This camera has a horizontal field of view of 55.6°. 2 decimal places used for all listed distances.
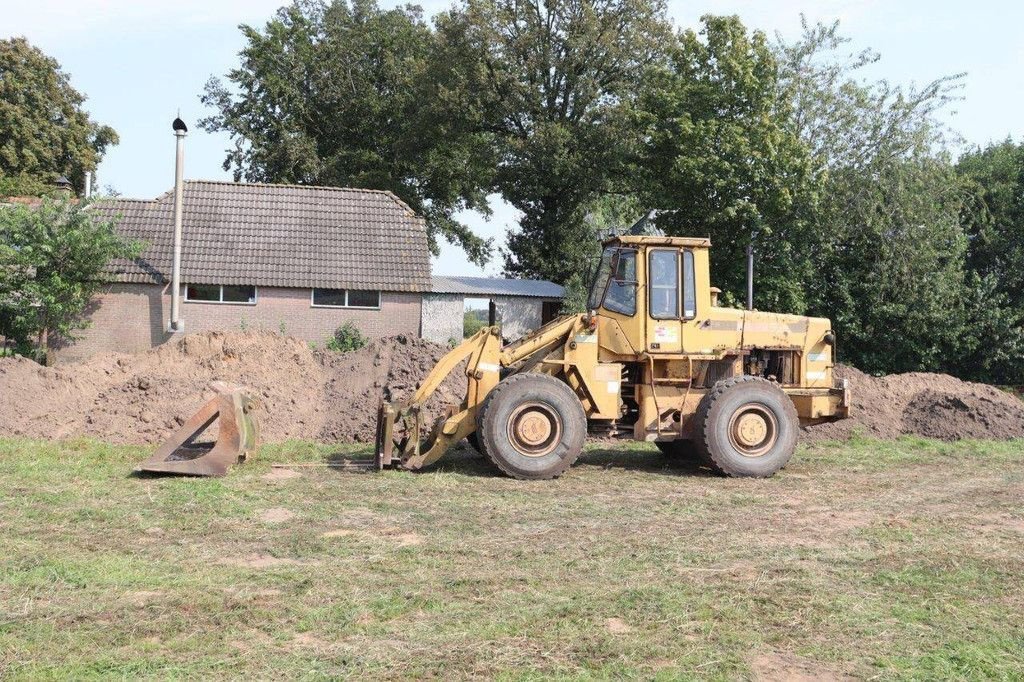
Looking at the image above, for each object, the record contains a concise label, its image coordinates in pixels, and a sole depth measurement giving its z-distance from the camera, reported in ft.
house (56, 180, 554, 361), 75.36
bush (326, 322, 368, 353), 76.79
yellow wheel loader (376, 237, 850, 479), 38.04
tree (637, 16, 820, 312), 80.38
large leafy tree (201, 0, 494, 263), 124.88
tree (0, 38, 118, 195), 128.06
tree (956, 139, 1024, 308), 82.38
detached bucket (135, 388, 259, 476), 36.78
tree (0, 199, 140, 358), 64.64
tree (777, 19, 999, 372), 78.43
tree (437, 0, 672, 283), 106.11
